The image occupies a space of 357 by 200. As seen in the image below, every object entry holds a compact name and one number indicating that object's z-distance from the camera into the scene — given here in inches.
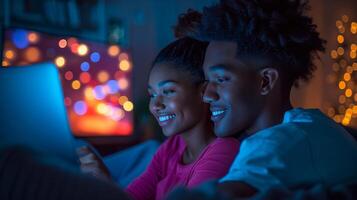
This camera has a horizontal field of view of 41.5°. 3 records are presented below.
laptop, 32.4
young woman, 54.2
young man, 42.5
